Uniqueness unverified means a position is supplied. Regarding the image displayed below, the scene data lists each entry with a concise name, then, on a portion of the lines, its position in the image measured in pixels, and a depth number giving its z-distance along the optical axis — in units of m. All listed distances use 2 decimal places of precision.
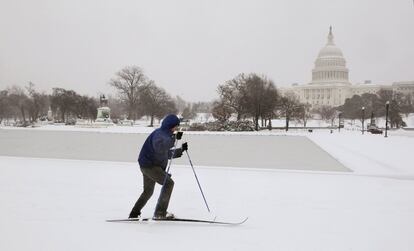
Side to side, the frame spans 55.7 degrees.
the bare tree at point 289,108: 60.49
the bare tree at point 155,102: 63.95
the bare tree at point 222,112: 51.98
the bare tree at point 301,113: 65.28
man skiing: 5.69
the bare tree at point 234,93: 55.34
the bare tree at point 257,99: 53.06
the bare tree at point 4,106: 64.06
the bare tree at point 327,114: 89.81
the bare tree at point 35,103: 66.88
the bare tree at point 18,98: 68.75
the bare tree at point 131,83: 74.67
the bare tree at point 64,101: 70.86
